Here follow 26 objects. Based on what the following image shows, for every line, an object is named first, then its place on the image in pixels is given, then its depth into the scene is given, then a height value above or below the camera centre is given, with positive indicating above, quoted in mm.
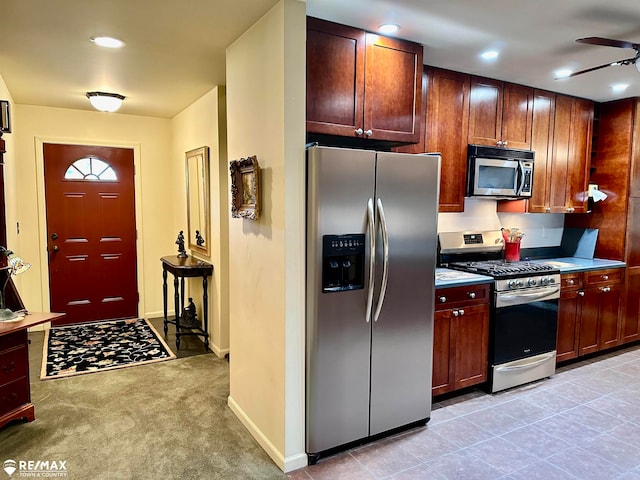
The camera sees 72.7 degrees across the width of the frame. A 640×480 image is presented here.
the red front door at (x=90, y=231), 4949 -348
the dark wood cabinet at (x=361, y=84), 2441 +718
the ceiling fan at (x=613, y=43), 2374 +913
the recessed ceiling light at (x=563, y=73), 3416 +1059
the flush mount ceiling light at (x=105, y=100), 4031 +949
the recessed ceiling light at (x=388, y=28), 2541 +1043
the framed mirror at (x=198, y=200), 4242 +28
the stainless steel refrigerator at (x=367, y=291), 2365 -505
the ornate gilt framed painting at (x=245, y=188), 2525 +92
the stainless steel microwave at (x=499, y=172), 3564 +277
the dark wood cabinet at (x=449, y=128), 3367 +606
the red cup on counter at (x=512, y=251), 4027 -428
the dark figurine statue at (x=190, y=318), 4504 -1210
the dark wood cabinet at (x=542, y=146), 3967 +547
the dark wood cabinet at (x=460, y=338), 3090 -972
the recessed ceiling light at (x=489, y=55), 3018 +1058
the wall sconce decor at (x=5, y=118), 2867 +553
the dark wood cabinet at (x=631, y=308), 4328 -1031
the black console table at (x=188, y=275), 4211 -707
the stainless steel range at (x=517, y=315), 3322 -864
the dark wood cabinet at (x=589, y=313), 3822 -986
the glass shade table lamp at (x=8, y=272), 2811 -462
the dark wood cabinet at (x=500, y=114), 3592 +782
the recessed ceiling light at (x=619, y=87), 3738 +1046
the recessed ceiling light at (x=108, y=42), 2754 +1028
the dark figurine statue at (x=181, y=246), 4759 -477
